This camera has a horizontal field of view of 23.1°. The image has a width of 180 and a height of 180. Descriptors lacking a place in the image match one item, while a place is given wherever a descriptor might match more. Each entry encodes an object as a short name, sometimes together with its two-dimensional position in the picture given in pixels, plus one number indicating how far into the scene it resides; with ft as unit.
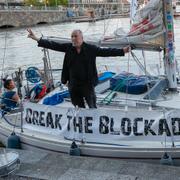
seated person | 29.12
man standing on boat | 22.98
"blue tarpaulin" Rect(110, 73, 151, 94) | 27.91
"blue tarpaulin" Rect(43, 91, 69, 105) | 27.89
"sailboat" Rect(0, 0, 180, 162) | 22.04
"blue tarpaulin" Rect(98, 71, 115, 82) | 31.07
